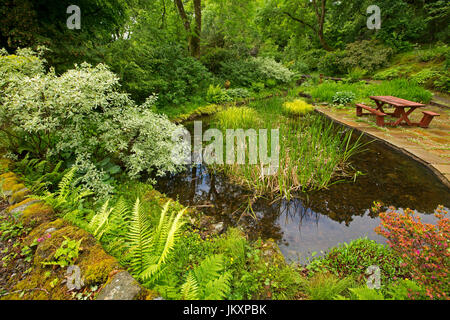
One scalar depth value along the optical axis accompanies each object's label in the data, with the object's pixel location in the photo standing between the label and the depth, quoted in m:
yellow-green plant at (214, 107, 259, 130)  4.97
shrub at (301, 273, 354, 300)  1.48
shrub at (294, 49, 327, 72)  15.64
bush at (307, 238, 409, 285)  1.79
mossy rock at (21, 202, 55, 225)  1.68
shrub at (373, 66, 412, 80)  9.28
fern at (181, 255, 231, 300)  1.25
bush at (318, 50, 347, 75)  12.71
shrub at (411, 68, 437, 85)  7.99
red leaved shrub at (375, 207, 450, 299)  1.27
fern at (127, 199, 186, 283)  1.37
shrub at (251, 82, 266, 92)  11.26
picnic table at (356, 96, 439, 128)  5.07
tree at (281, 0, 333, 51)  15.78
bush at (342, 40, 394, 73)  11.15
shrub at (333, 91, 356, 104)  8.23
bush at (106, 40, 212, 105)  5.53
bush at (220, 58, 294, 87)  11.20
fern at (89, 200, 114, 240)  1.60
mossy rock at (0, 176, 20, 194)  2.07
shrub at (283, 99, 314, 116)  6.94
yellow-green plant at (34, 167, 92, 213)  1.92
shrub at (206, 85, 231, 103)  8.83
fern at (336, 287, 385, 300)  1.18
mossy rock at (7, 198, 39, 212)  1.80
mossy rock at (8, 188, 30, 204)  1.96
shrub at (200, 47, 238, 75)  11.06
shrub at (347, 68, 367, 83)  10.60
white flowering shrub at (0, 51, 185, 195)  2.26
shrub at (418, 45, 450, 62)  8.95
